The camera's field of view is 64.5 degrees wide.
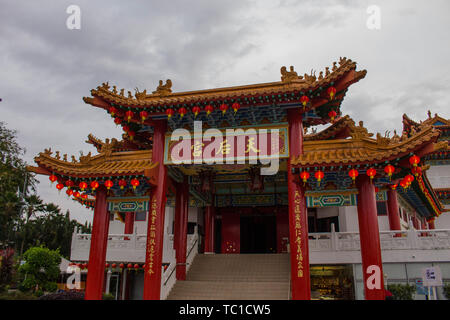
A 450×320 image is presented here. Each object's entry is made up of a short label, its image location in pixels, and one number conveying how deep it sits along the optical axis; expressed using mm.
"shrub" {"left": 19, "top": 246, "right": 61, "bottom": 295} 17922
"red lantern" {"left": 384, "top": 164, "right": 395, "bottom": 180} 9679
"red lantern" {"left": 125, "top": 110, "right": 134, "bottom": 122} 11883
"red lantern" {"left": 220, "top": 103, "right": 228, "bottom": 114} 10929
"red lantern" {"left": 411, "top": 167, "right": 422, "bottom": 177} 9656
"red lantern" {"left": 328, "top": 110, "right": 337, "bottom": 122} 11805
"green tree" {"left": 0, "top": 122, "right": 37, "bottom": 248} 24528
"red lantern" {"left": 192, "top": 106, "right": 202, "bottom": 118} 11203
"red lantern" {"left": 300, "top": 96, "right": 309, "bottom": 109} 10586
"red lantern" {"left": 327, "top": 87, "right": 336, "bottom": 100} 10445
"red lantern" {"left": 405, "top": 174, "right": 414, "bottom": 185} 10211
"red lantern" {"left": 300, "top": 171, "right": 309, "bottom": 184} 10094
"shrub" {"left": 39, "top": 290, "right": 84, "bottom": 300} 12594
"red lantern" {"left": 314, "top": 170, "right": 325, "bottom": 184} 9969
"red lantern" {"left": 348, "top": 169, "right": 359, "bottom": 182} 9828
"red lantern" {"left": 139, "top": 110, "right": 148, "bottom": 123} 11727
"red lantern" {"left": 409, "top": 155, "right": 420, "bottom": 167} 9398
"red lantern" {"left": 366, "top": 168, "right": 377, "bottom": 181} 9859
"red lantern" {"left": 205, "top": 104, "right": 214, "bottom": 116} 11117
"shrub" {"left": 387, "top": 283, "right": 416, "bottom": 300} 12333
